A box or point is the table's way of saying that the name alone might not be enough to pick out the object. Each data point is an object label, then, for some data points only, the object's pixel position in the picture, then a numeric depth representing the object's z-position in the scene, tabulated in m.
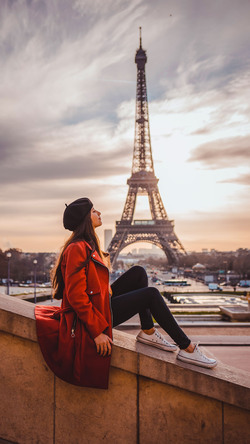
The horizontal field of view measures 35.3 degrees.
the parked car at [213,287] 36.66
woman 2.85
